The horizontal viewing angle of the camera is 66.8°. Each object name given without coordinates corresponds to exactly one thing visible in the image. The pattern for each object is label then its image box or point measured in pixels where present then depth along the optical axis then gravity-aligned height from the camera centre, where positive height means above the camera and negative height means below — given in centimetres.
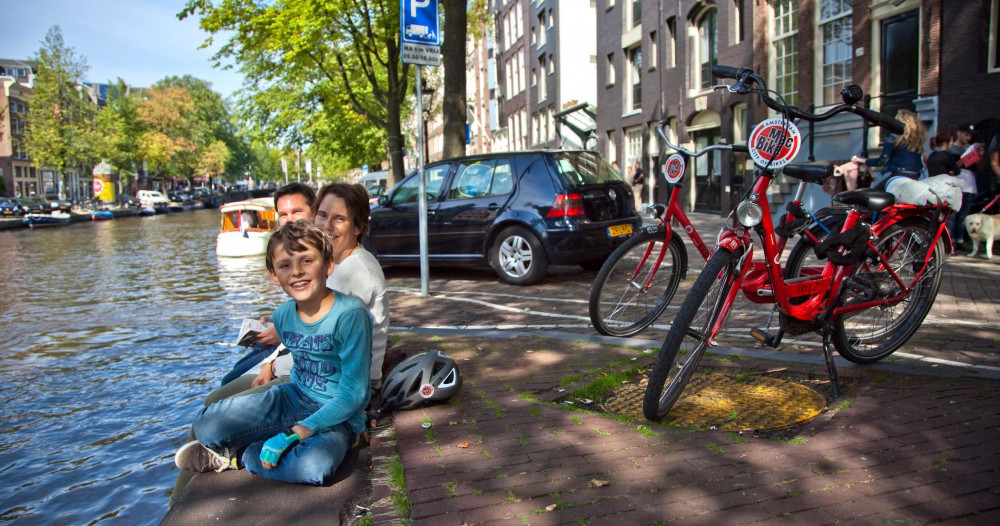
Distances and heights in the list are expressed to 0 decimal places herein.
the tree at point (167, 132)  6681 +865
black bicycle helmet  400 -87
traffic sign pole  879 -17
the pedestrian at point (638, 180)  2148 +97
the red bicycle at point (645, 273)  548 -44
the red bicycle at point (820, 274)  367 -36
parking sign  850 +225
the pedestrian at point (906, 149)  964 +78
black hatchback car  916 +6
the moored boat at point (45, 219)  3700 +41
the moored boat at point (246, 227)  1789 -11
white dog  978 -28
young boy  333 -72
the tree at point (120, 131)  5528 +732
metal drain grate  373 -101
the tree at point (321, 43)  2153 +559
